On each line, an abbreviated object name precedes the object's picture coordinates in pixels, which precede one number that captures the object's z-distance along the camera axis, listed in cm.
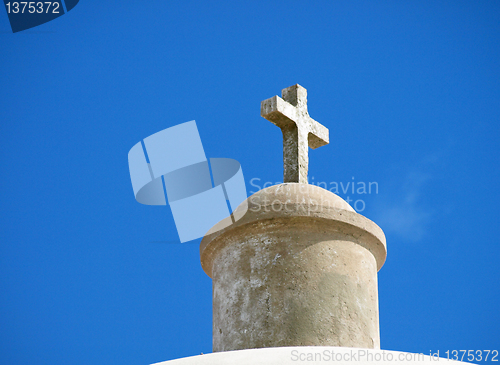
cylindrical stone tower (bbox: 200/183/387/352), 800
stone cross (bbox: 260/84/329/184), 978
